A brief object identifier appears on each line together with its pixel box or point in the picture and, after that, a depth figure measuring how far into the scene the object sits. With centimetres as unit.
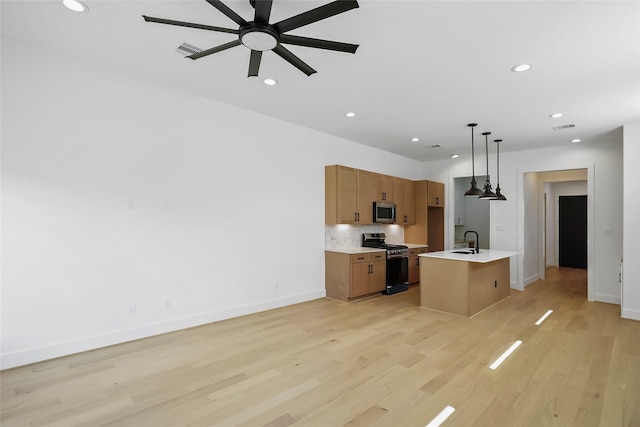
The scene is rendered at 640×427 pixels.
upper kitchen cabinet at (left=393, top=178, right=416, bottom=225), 701
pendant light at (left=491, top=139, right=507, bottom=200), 571
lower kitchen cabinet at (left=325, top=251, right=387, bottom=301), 549
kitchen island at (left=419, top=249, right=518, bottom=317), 476
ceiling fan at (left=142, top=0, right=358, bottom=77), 193
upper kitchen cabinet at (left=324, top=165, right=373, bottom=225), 573
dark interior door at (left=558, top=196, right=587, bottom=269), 938
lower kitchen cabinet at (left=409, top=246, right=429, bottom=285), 688
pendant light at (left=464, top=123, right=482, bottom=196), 512
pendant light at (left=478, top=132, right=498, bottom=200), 545
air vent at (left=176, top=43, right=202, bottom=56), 300
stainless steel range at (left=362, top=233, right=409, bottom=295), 617
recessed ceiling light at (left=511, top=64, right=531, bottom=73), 320
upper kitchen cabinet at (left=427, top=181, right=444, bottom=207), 752
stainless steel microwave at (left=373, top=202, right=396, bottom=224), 643
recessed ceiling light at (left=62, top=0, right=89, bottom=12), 240
